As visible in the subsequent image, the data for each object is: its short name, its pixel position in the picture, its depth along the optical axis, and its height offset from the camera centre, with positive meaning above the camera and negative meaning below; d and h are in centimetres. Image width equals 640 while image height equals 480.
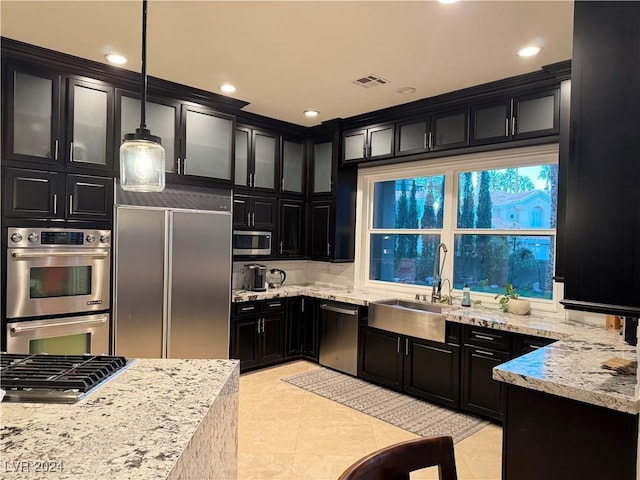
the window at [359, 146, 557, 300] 371 +20
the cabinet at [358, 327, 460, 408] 355 -115
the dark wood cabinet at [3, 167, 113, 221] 303 +29
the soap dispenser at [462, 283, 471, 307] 390 -54
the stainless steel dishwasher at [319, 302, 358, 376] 437 -107
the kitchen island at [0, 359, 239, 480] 96 -54
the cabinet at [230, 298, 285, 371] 432 -103
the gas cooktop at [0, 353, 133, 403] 133 -51
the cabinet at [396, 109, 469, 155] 380 +104
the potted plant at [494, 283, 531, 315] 349 -52
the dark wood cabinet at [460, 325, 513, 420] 322 -100
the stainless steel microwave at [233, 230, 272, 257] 457 -7
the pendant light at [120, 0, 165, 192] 181 +34
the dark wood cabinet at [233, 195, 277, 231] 460 +29
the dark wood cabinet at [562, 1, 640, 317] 128 +26
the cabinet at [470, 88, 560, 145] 326 +103
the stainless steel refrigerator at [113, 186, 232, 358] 351 -42
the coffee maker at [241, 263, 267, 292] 466 -46
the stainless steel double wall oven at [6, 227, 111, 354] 300 -43
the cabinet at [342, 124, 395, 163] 438 +105
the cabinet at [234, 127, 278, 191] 457 +89
